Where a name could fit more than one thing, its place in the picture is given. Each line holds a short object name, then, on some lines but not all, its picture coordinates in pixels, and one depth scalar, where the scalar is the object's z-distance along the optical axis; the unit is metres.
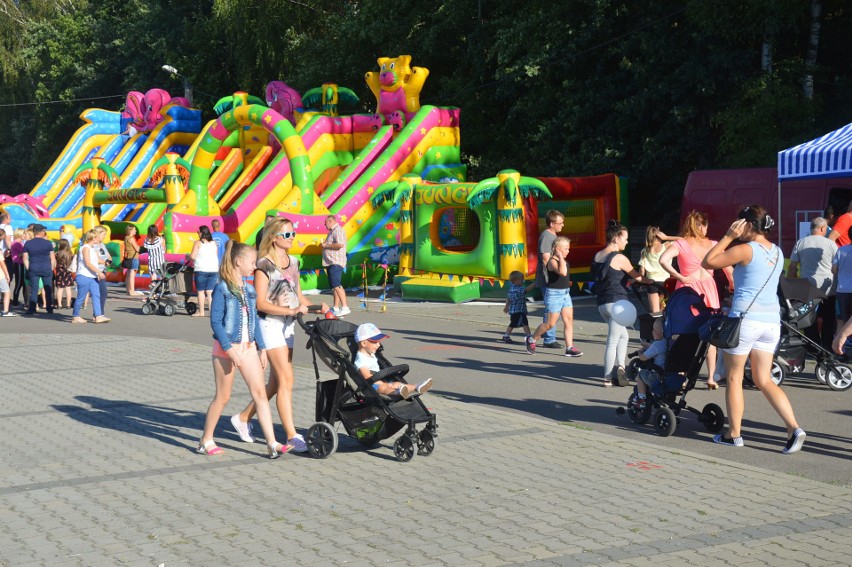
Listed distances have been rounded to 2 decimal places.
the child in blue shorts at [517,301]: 14.11
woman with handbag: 7.89
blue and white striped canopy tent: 13.20
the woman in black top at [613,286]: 10.86
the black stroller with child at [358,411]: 7.92
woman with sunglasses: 8.08
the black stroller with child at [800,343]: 10.70
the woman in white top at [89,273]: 17.02
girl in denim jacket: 7.89
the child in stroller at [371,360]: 7.97
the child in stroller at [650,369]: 8.80
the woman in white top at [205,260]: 17.25
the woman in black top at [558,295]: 12.58
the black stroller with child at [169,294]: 18.22
